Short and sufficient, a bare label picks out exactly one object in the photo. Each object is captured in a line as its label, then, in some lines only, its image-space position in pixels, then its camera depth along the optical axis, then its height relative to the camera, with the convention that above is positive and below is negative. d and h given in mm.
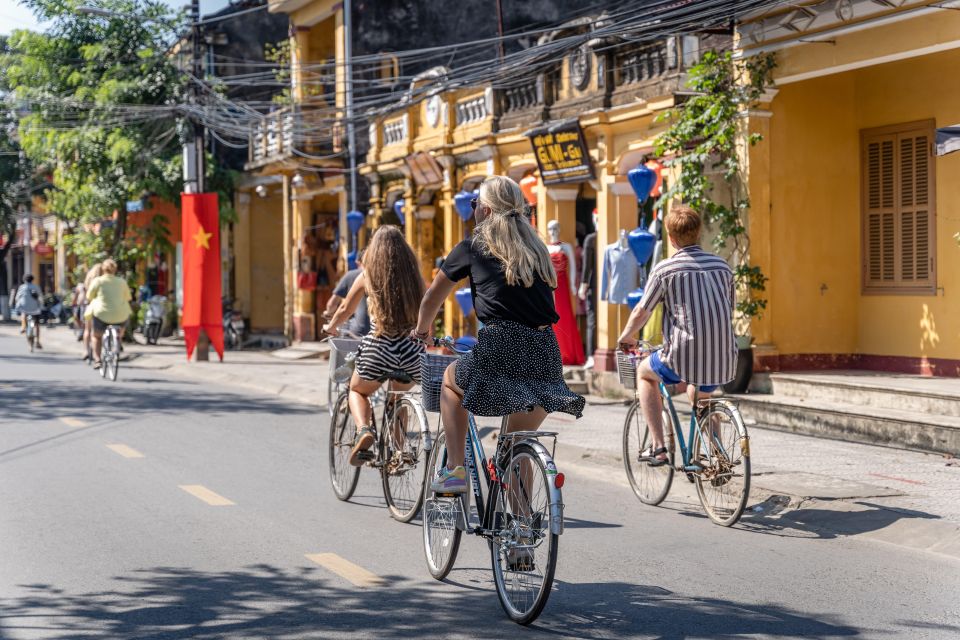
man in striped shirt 7629 -38
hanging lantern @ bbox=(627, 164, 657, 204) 15211 +1504
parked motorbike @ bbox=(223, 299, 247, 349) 30172 -526
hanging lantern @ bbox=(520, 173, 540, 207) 19016 +1800
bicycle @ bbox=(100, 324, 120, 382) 19234 -687
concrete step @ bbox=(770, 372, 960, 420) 11695 -898
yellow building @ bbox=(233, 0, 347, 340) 26922 +3102
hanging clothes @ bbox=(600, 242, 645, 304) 15945 +369
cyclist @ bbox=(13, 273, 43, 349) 27375 +183
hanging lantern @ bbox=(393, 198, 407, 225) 23566 +1809
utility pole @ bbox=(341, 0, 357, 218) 25953 +4866
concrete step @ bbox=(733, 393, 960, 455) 10727 -1117
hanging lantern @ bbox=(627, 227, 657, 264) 15023 +720
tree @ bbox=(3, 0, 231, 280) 28188 +4677
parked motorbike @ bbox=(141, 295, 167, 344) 30203 -277
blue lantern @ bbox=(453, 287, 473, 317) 19047 +88
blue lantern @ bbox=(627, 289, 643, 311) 15281 +72
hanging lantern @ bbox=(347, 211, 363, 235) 23984 +1648
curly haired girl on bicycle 7949 -98
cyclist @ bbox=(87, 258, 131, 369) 19547 +133
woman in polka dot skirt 5707 -49
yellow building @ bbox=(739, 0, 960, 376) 13648 +1075
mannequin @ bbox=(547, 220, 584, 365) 17312 +122
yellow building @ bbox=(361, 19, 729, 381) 16531 +2561
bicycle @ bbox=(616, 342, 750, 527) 7605 -947
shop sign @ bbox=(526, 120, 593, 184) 17453 +2158
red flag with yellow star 22609 +734
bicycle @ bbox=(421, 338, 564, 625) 5254 -951
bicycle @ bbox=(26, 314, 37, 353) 27469 -454
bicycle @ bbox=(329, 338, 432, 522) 7715 -913
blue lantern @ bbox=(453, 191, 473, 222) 19422 +1581
